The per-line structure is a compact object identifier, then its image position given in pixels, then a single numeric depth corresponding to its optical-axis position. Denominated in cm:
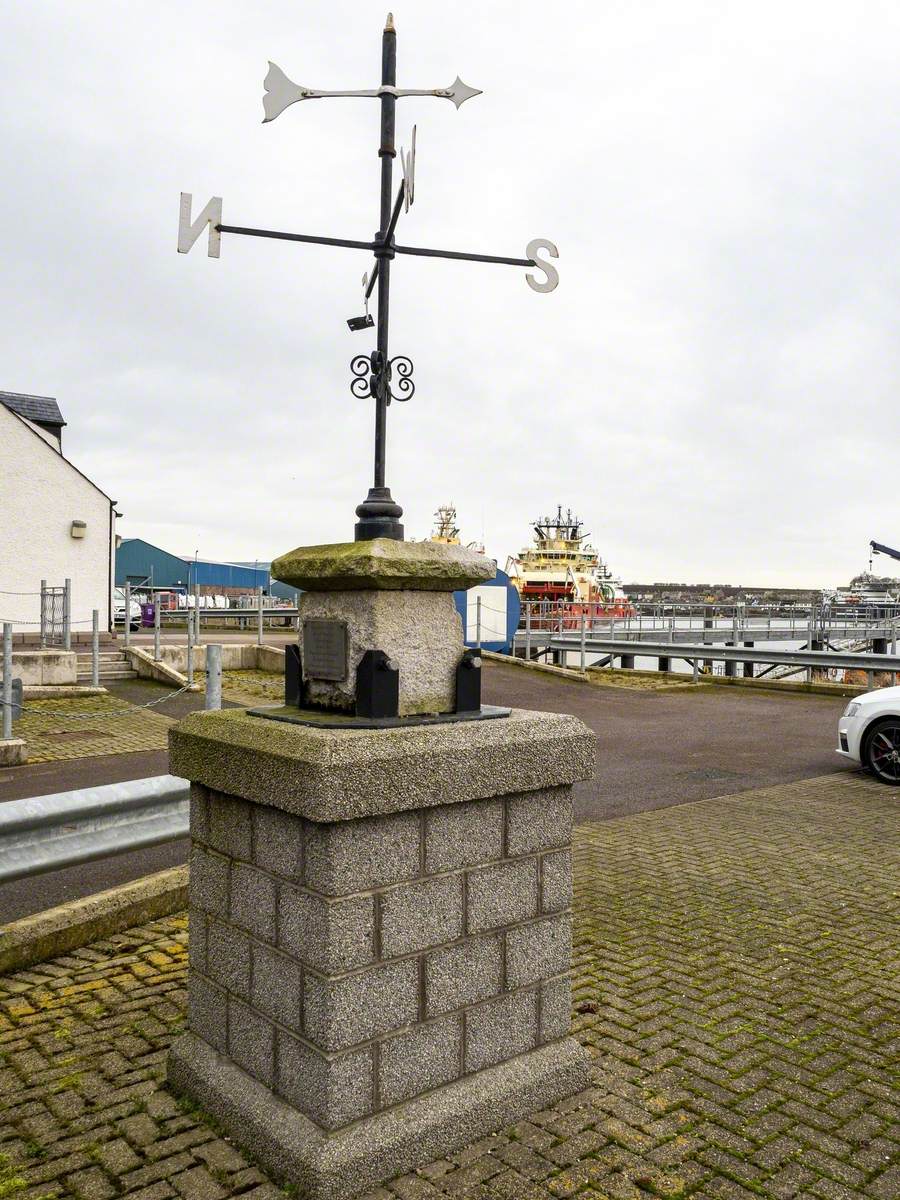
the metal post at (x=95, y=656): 1678
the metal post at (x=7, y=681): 1101
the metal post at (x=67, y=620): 1903
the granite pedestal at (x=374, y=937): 304
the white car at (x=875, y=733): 1046
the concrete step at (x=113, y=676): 1878
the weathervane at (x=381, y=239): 372
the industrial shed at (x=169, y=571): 4031
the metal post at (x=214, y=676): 676
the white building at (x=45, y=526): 2703
